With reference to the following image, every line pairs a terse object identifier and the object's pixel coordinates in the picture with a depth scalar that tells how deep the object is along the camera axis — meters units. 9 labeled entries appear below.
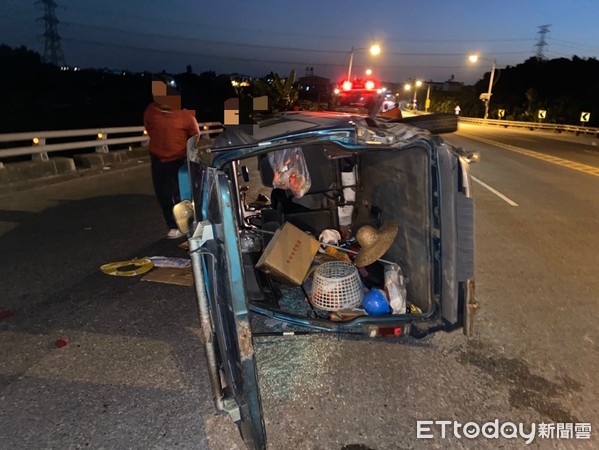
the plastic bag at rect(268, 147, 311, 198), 4.43
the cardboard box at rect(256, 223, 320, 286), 3.80
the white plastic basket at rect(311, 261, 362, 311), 3.53
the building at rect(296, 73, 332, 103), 37.30
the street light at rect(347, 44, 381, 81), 37.50
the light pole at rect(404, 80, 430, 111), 79.43
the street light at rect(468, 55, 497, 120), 44.00
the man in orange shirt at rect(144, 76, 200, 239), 5.69
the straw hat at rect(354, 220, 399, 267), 3.73
